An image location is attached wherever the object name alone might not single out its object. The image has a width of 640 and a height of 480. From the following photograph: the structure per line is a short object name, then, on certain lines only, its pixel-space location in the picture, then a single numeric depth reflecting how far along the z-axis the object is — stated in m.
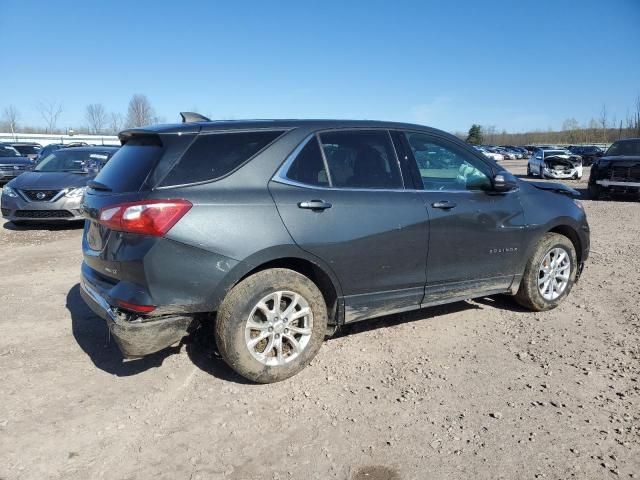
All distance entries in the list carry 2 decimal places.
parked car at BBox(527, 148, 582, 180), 24.80
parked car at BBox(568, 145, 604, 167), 42.60
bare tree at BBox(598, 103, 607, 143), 83.60
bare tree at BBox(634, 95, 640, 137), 59.00
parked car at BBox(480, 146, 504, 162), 57.67
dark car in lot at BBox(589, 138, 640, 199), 14.44
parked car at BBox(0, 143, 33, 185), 18.20
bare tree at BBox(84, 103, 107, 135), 83.62
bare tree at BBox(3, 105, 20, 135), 78.99
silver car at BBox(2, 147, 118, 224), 9.30
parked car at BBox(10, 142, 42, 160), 28.08
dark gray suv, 3.12
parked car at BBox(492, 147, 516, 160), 60.60
